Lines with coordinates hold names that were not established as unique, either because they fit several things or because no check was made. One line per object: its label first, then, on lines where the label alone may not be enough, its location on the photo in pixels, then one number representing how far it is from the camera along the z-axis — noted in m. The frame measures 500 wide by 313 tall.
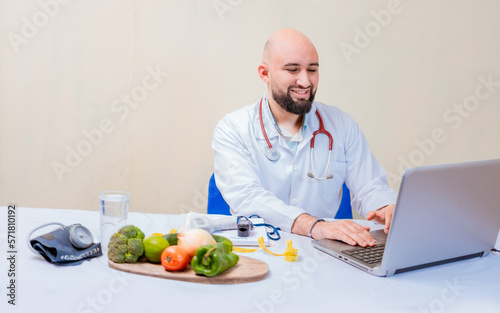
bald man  2.24
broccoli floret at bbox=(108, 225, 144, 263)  1.26
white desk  1.08
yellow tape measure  1.41
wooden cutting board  1.20
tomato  1.23
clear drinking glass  1.38
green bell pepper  1.20
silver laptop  1.20
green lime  1.27
